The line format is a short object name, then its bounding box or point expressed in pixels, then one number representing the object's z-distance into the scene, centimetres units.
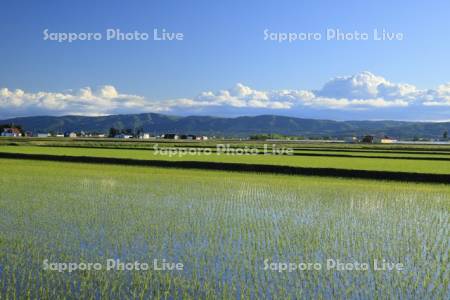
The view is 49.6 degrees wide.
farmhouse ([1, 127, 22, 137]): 13000
